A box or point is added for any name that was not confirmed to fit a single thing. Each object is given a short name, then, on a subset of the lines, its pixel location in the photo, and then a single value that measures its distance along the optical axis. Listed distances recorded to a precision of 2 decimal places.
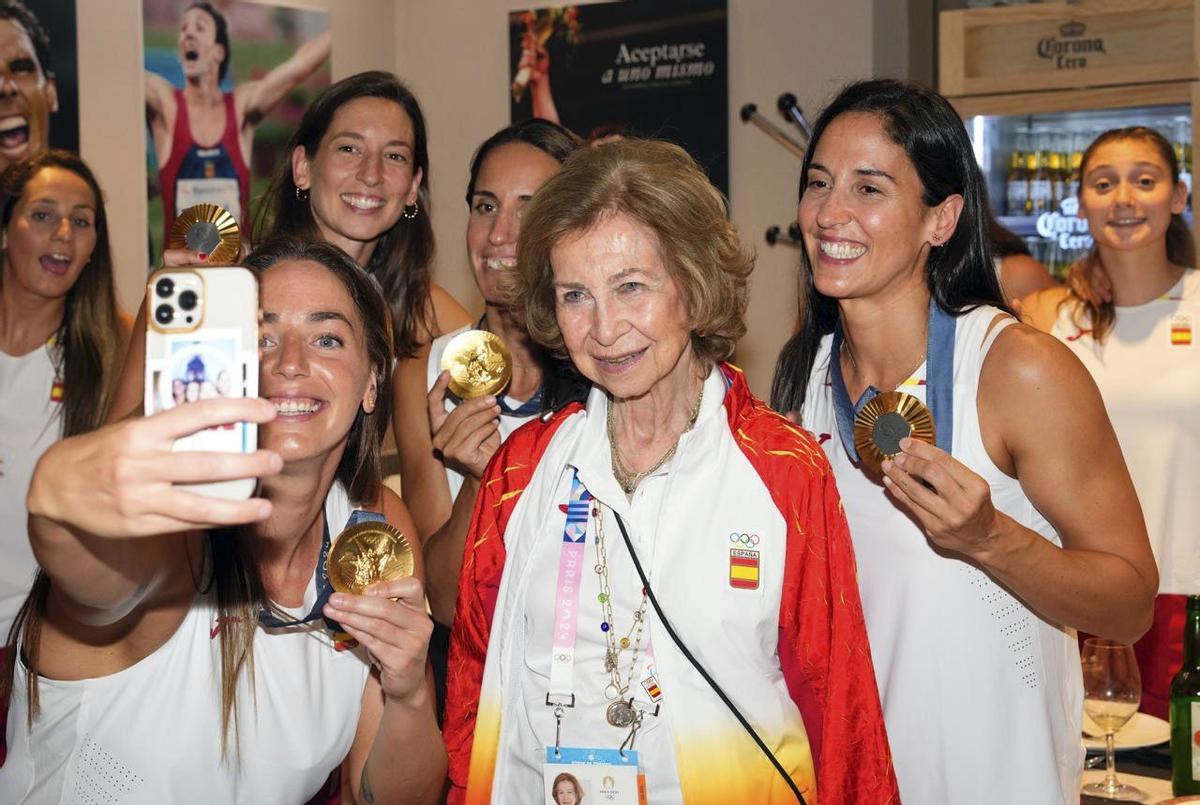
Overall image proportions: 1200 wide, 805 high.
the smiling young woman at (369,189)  3.29
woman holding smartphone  2.11
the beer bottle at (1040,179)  5.97
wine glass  2.45
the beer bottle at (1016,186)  6.06
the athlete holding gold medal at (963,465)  2.28
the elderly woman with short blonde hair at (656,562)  2.14
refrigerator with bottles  5.32
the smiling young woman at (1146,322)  4.46
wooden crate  5.32
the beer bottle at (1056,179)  5.97
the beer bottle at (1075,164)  5.84
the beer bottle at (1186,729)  2.39
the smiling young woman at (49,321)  4.27
